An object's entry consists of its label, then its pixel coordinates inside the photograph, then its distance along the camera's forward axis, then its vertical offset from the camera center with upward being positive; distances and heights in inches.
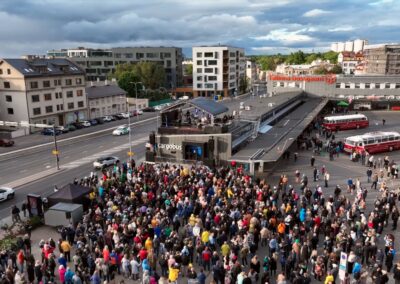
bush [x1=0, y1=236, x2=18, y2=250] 717.9 -341.1
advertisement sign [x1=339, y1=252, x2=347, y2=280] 573.6 -307.3
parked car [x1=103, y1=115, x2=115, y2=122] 2598.4 -354.1
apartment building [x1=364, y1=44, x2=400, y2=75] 4589.6 +71.5
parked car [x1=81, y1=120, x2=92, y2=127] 2391.2 -356.1
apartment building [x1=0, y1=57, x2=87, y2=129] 2186.3 -138.2
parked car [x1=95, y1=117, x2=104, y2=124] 2531.7 -358.5
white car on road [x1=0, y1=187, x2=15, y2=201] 1050.1 -351.4
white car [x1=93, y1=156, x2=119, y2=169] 1380.4 -350.9
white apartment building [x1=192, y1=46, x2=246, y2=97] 4143.7 -40.0
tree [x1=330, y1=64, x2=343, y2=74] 5741.6 -71.7
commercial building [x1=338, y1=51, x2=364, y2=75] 6208.7 +54.7
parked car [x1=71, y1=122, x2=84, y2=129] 2336.4 -357.5
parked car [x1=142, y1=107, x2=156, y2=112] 3196.9 -364.0
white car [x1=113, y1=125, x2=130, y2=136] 2092.8 -355.4
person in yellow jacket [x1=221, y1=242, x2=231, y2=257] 629.0 -306.1
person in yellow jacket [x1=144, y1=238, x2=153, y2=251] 650.2 -306.4
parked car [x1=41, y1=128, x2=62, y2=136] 2136.6 -363.7
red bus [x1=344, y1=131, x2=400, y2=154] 1472.7 -309.2
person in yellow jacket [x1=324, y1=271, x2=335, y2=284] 545.9 -310.8
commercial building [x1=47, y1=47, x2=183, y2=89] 4286.4 +87.8
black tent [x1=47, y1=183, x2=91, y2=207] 887.1 -304.7
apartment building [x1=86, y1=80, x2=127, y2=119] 2696.9 -236.0
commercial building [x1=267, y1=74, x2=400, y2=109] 2751.0 -170.4
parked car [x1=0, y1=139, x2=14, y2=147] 1843.0 -365.4
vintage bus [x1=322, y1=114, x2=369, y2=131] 1988.3 -304.1
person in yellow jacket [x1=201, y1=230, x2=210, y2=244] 674.8 -305.4
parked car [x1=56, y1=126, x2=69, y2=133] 2180.1 -360.5
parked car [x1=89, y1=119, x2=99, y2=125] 2456.4 -355.0
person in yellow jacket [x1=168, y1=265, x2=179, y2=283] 578.5 -318.6
